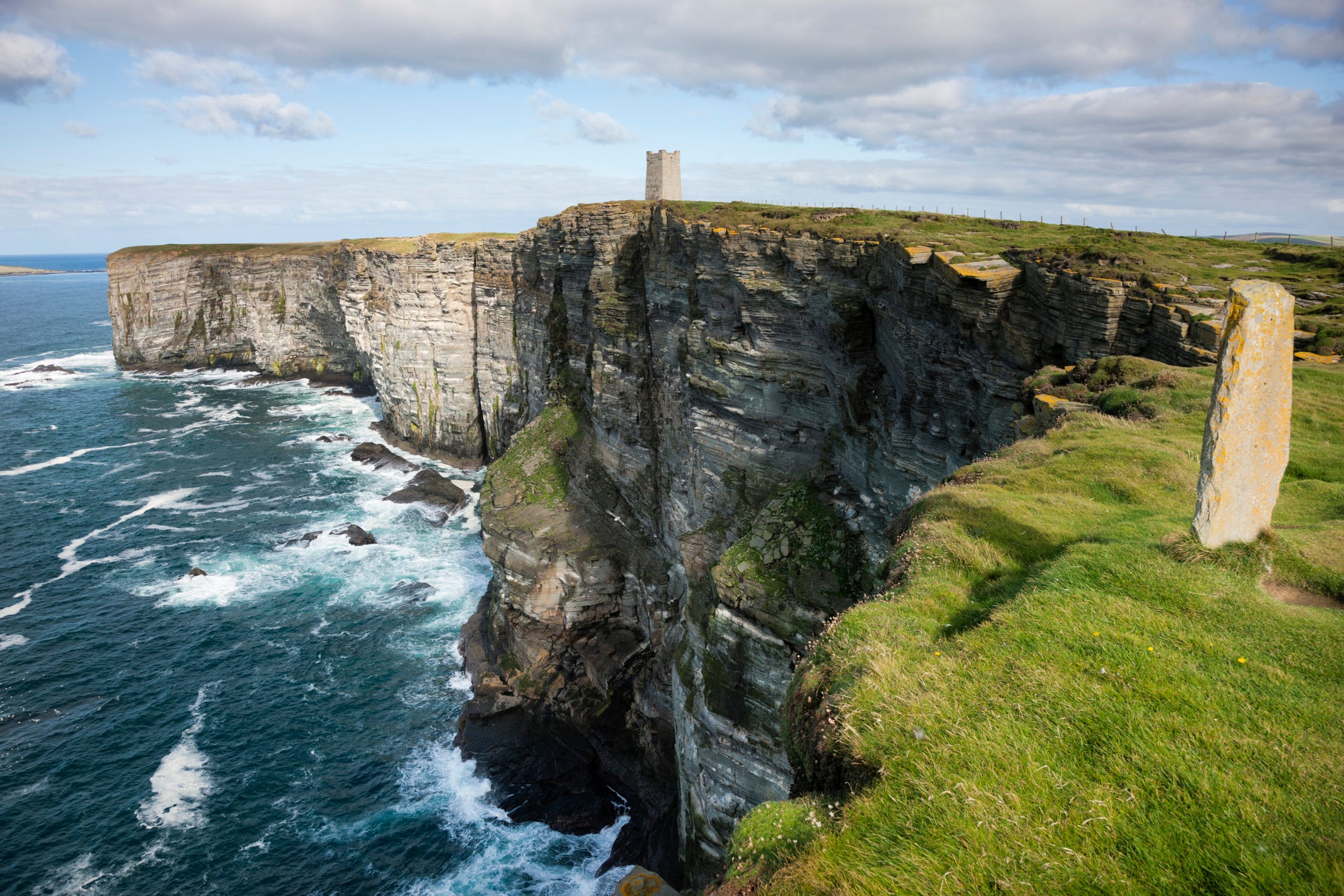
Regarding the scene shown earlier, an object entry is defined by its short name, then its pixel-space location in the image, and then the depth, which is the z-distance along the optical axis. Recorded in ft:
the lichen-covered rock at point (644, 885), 85.51
